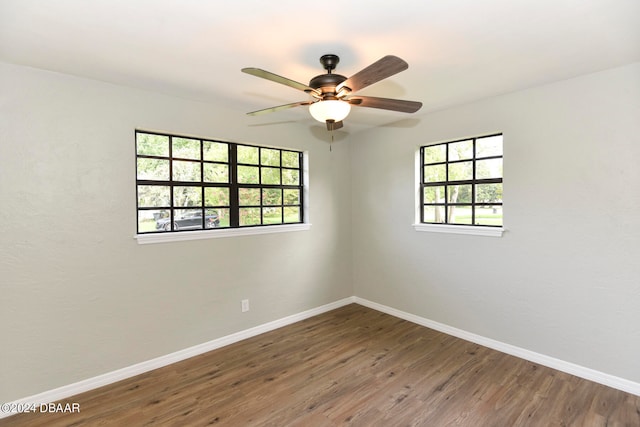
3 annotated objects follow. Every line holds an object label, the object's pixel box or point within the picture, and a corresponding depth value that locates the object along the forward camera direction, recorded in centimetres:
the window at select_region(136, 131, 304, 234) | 283
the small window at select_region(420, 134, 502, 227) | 310
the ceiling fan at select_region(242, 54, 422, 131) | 168
